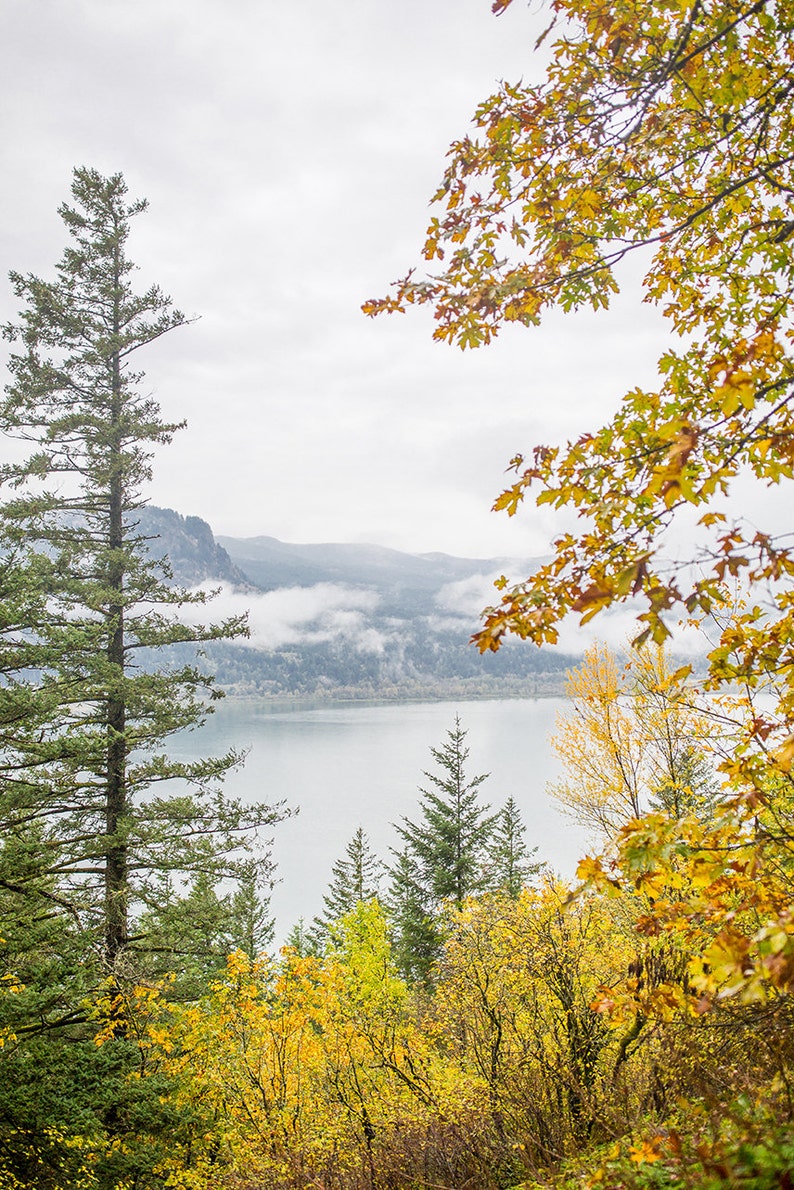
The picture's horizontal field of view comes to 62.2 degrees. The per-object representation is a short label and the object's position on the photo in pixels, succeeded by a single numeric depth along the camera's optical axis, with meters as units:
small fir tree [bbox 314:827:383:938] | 25.94
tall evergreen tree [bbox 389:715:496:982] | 19.05
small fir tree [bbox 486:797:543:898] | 20.39
